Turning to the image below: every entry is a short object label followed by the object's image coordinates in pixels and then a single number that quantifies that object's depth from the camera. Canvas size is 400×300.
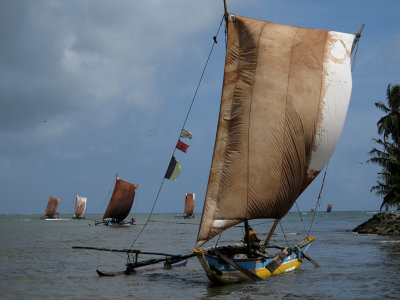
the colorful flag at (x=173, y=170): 19.25
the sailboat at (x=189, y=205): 124.38
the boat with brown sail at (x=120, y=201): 69.50
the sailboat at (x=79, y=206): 123.31
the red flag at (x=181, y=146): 19.66
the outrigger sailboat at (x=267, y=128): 17.70
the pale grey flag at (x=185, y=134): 19.61
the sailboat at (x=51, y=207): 126.83
